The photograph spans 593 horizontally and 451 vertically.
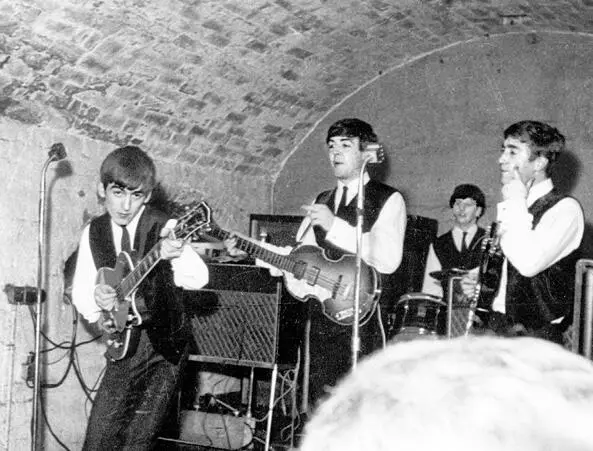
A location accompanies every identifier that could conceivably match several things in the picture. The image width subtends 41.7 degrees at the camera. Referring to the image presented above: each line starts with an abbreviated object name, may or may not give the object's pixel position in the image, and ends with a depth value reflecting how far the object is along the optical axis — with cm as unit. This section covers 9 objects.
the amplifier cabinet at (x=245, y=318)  480
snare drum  480
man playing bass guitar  407
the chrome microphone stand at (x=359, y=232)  342
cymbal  414
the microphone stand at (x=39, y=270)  381
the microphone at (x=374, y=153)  372
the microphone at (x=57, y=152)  401
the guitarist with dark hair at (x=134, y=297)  351
